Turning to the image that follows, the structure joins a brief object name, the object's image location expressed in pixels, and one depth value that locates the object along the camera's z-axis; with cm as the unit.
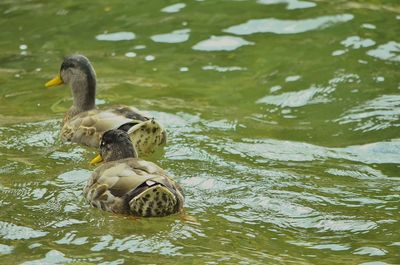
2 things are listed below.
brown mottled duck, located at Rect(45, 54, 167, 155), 2087
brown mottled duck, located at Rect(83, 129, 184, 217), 1669
